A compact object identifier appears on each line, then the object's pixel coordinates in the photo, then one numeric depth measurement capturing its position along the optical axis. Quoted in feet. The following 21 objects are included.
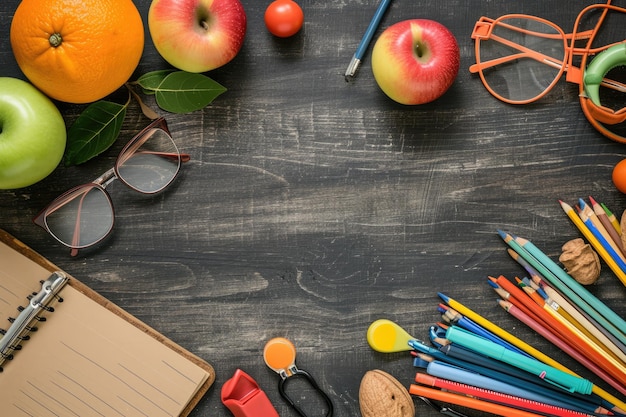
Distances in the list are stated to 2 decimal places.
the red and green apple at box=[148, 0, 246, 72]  3.15
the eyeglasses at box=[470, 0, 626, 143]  3.53
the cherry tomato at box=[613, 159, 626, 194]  3.43
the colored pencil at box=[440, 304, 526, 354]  3.45
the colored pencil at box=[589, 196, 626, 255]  3.49
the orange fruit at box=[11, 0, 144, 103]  2.97
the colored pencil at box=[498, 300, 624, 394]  3.45
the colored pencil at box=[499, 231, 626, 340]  3.47
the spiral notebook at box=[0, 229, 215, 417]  3.30
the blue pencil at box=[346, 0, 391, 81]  3.45
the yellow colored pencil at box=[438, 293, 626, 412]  3.47
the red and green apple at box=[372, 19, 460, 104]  3.23
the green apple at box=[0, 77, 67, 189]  3.01
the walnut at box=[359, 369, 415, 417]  3.34
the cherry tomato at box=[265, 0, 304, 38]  3.32
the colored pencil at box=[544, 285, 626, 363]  3.45
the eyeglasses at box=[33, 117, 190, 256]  3.40
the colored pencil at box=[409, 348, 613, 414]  3.45
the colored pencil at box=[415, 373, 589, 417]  3.42
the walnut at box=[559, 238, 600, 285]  3.44
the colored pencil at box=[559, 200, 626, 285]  3.49
